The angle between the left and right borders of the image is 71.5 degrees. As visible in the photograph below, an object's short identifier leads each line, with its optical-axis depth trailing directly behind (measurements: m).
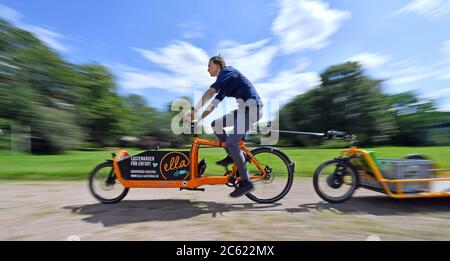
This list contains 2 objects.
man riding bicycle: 4.40
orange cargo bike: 4.50
